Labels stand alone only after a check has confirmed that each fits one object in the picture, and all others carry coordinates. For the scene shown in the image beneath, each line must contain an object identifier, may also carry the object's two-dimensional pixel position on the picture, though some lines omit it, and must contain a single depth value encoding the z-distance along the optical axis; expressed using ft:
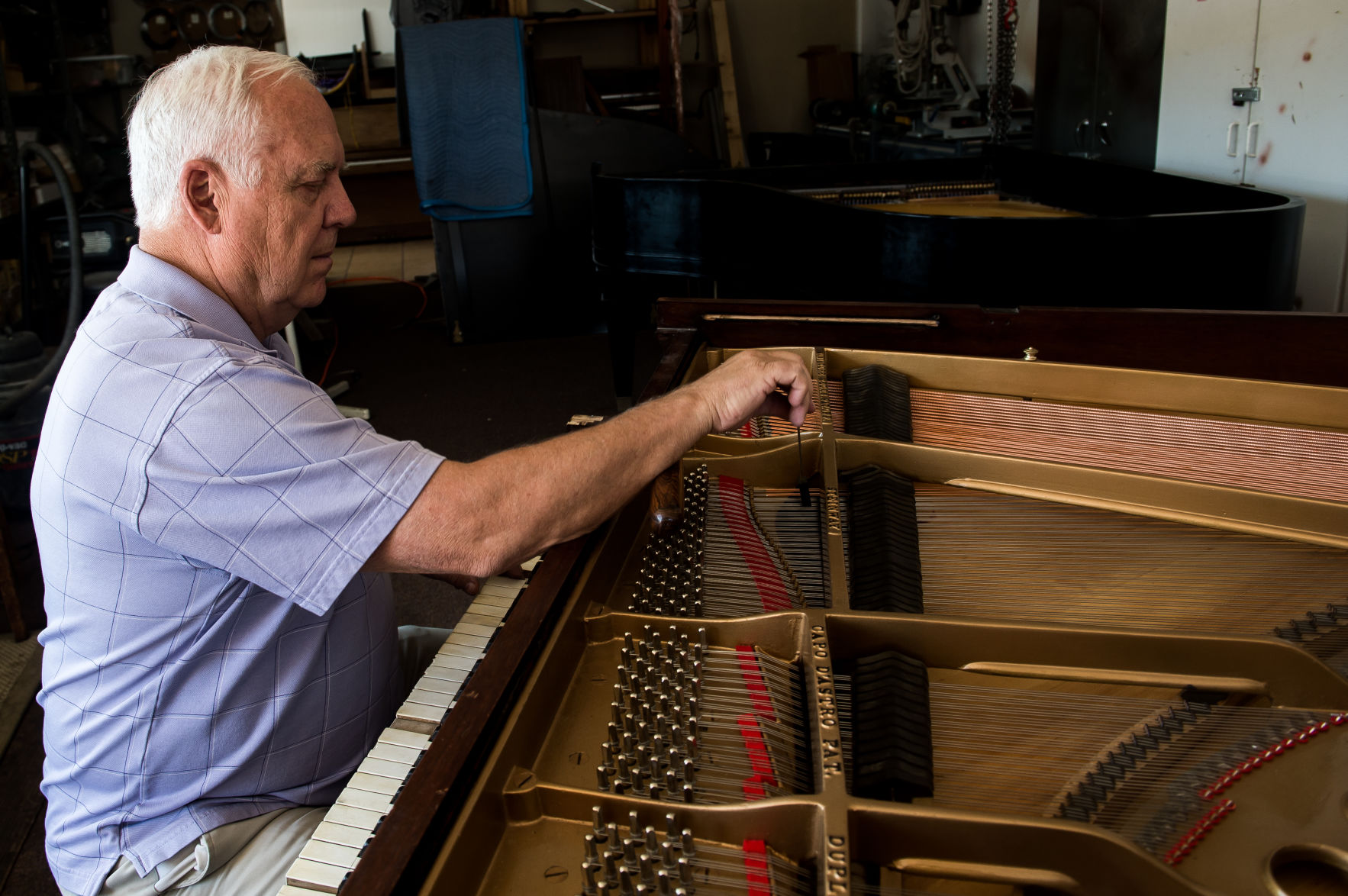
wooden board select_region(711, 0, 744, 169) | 24.53
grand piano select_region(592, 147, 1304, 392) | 8.43
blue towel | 16.03
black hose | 11.85
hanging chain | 13.20
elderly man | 3.61
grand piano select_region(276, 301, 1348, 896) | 2.89
